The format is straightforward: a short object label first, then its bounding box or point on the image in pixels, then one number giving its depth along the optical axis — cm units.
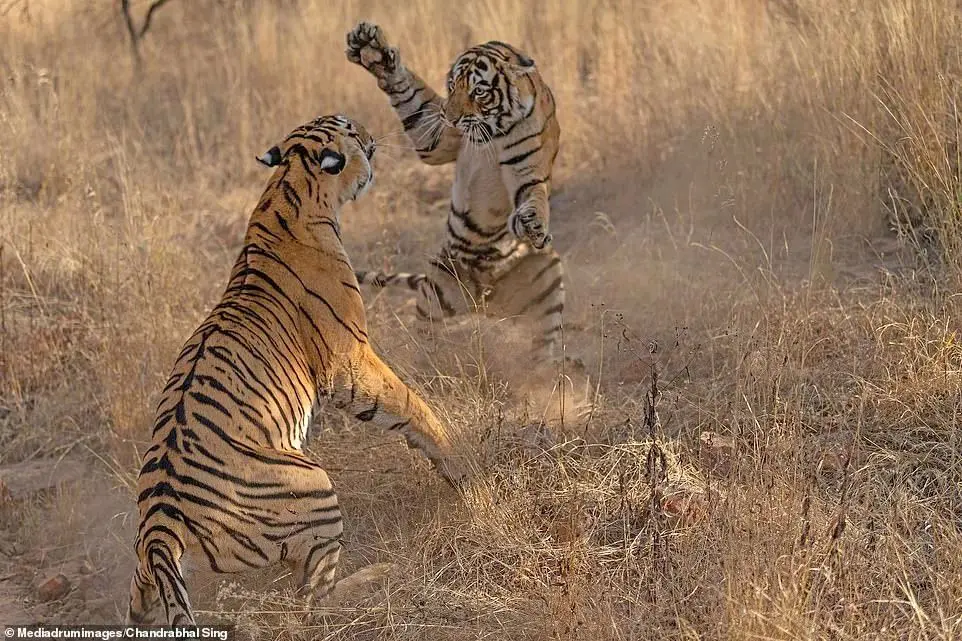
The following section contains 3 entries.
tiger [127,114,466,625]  710
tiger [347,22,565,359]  1027
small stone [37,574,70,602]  905
